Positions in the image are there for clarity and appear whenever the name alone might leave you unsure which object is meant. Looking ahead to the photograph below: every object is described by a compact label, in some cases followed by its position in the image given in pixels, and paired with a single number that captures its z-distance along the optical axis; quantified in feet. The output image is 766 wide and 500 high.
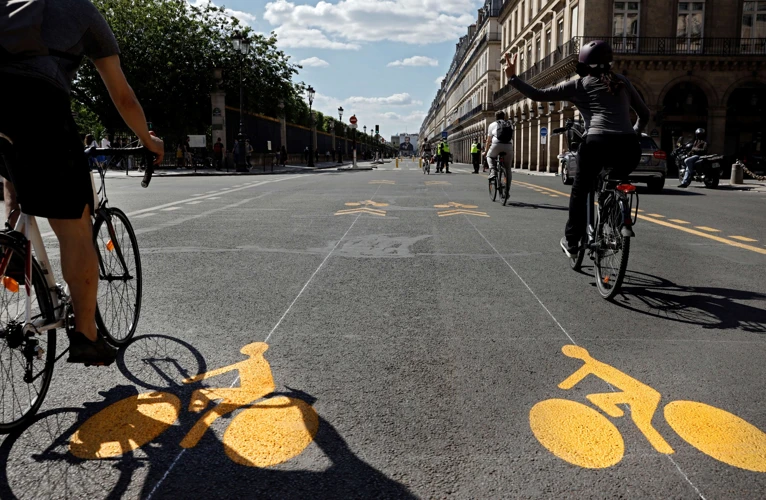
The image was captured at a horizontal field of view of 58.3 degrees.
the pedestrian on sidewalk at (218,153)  121.90
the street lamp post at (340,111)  194.36
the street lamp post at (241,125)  108.37
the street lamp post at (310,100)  161.33
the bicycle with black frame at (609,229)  15.40
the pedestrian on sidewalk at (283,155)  157.28
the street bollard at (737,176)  76.13
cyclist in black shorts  8.21
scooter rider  71.31
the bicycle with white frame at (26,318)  8.32
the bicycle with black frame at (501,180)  42.96
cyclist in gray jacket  17.17
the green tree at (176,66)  137.90
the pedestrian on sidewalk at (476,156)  119.63
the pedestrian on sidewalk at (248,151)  120.37
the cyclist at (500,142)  43.21
